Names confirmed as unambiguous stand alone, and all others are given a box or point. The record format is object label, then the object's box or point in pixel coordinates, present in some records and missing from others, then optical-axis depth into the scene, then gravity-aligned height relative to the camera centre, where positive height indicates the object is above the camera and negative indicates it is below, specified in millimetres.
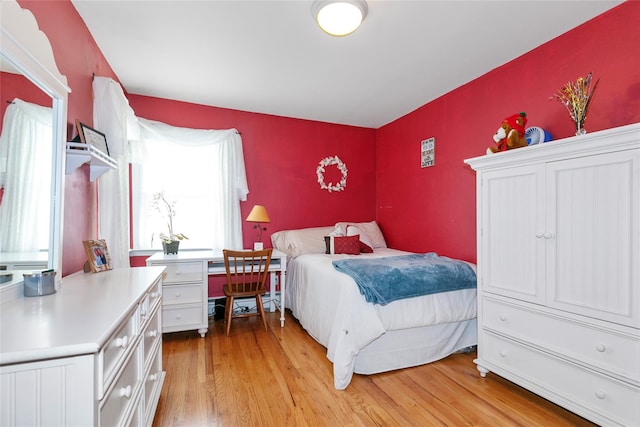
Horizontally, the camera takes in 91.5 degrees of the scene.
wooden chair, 2908 -648
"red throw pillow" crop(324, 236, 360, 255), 3523 -328
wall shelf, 1686 +343
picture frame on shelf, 1811 +501
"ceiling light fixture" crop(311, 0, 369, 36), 1819 +1214
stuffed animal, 2184 +581
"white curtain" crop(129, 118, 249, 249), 3480 +436
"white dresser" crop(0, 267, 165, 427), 827 -420
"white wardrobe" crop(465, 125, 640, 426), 1530 -321
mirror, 1194 +624
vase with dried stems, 1835 +709
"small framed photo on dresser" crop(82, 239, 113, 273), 1863 -242
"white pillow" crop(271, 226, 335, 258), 3613 -293
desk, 2857 -691
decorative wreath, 4219 +604
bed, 2123 -818
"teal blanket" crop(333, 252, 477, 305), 2197 -453
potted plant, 3111 -64
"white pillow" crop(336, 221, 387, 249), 3967 -197
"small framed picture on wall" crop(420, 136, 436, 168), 3469 +730
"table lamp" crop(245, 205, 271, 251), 3361 +1
